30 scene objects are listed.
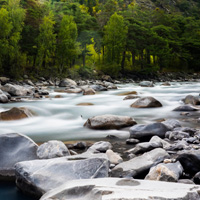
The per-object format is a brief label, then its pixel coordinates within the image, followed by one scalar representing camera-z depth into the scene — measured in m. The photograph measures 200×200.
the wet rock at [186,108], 9.72
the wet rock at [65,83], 26.82
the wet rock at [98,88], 21.30
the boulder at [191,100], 11.54
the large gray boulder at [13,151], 3.89
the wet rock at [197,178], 3.18
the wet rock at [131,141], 5.54
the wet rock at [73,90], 18.89
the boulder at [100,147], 4.71
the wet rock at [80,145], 5.18
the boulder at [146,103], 10.66
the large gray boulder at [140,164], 3.49
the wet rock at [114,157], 4.07
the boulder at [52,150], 4.11
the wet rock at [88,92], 17.58
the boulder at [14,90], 16.77
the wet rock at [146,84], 27.21
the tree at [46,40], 31.94
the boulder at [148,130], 5.74
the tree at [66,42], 34.88
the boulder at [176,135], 5.56
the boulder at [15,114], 8.12
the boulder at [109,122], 6.93
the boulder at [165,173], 3.01
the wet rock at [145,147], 4.63
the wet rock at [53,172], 3.06
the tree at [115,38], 39.66
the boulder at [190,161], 3.47
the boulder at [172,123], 6.45
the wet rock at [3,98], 12.79
